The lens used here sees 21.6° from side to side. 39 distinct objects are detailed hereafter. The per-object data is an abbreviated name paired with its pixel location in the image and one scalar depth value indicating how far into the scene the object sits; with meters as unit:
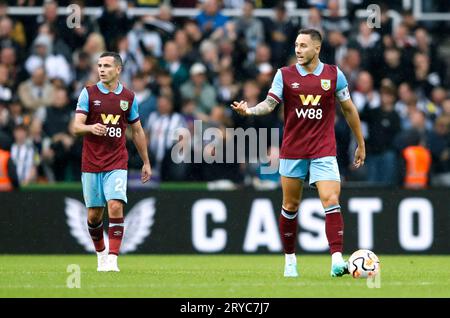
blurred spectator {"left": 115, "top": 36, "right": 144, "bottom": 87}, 18.84
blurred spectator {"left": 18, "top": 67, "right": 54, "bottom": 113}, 18.55
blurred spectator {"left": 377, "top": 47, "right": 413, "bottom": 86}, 19.11
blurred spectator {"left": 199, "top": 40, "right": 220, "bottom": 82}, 18.89
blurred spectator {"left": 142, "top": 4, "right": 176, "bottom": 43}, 19.73
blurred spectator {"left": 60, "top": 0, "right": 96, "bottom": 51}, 19.42
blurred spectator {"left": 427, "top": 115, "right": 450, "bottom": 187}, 17.80
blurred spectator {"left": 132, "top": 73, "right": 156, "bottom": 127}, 17.94
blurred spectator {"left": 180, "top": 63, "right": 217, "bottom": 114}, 18.33
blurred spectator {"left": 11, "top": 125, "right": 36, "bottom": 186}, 17.48
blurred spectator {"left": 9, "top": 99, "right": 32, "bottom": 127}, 17.91
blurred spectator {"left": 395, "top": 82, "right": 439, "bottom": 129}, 18.16
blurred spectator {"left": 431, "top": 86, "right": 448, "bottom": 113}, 18.88
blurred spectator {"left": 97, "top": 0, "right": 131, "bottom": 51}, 19.28
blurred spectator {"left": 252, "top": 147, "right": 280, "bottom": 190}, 17.09
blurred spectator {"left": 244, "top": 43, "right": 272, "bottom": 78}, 18.95
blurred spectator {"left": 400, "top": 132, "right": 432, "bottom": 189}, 17.20
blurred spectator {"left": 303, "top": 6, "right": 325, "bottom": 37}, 19.16
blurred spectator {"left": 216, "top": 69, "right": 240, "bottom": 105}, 18.39
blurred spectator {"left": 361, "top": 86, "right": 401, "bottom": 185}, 17.41
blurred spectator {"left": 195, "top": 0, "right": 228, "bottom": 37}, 19.72
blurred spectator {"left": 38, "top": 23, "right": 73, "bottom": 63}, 19.25
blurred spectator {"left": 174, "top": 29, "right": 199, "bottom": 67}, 19.05
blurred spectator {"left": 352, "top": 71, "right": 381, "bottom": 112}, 18.48
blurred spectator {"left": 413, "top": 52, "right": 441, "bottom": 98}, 19.19
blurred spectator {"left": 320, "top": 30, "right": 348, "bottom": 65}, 18.81
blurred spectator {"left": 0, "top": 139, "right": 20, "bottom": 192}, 16.73
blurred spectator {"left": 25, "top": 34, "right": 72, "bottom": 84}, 19.06
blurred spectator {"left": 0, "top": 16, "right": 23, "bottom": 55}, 19.34
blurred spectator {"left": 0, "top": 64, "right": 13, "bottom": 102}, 18.61
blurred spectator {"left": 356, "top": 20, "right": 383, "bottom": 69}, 19.27
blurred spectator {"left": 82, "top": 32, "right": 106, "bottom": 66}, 18.87
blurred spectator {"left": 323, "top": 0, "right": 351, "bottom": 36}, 19.42
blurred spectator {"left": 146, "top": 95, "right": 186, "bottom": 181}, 17.47
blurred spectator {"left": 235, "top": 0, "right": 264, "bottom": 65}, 19.53
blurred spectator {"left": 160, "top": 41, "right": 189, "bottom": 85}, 18.84
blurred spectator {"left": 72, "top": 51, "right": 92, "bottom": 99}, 18.75
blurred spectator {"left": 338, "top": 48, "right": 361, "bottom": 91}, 18.84
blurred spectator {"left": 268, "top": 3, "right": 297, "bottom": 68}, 19.31
